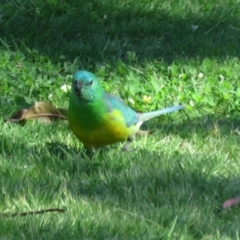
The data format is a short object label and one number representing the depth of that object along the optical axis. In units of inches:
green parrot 353.4
